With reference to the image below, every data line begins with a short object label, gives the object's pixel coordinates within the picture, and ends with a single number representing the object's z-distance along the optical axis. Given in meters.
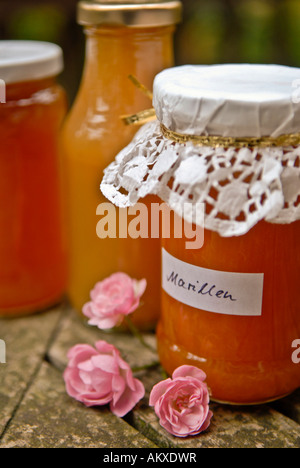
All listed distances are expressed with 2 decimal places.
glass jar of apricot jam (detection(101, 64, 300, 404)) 0.47
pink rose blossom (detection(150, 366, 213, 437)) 0.56
